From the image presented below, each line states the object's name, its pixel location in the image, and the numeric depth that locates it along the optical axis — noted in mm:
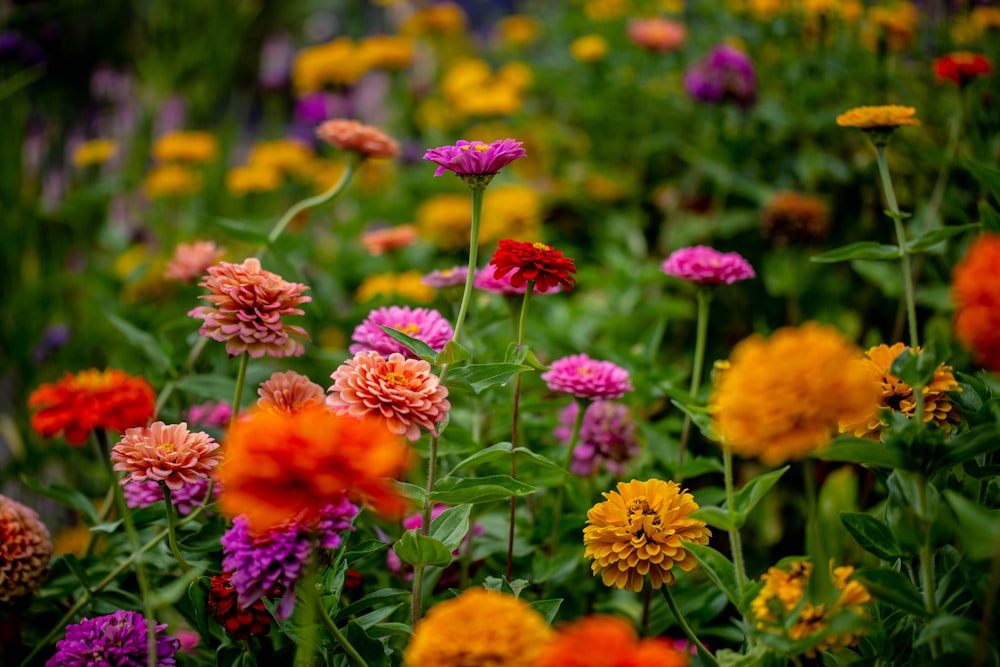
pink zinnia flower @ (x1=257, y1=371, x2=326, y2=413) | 1374
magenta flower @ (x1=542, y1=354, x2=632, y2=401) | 1434
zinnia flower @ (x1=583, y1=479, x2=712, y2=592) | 1340
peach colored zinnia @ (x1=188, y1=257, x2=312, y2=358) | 1376
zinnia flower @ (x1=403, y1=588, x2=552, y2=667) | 1231
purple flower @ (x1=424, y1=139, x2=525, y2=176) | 1357
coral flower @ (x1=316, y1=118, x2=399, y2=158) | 1538
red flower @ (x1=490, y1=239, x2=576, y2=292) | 1368
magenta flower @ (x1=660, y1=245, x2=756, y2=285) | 1466
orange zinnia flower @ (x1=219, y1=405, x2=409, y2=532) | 1236
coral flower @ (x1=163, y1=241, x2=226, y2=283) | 1584
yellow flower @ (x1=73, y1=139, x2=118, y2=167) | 2356
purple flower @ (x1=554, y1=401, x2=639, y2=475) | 1527
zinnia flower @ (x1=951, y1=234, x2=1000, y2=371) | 1240
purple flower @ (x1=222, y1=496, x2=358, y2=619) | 1311
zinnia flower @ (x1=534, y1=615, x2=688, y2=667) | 1210
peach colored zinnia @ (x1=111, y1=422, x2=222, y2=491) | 1343
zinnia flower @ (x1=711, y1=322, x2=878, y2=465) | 1240
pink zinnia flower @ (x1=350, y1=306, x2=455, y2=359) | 1418
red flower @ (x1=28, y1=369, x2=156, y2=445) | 1379
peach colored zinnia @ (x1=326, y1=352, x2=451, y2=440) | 1313
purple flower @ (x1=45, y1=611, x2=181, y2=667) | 1376
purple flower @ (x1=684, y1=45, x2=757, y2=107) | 2033
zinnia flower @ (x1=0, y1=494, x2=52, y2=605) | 1415
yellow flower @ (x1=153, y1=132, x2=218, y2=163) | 2364
